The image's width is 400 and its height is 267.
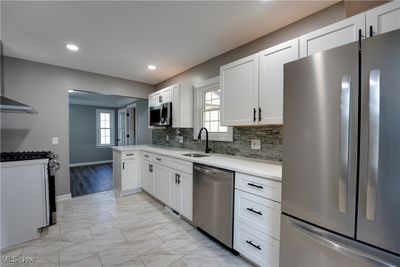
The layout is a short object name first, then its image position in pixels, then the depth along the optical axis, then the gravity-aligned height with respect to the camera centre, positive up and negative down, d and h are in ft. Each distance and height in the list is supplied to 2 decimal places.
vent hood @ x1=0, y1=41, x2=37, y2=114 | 7.33 +0.92
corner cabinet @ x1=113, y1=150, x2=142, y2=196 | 12.03 -2.86
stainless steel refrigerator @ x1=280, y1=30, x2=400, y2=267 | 3.02 -0.47
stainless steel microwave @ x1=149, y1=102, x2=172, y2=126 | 11.88 +0.98
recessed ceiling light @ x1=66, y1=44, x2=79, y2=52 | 8.83 +3.90
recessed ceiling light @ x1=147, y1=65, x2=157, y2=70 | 11.70 +3.91
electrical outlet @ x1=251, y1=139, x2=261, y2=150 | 7.91 -0.58
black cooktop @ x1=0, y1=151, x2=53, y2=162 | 7.09 -1.10
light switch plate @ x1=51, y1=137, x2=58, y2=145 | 11.38 -0.70
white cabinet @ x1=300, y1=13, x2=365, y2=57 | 4.51 +2.47
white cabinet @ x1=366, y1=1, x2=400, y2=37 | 3.95 +2.43
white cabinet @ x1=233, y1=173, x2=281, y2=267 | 5.11 -2.59
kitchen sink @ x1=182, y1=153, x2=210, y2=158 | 9.99 -1.33
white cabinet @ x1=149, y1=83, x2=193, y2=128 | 11.35 +1.50
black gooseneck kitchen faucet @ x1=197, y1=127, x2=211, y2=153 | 10.30 -0.99
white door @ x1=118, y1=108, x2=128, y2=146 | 23.12 +0.30
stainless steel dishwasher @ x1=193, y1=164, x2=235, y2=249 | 6.34 -2.61
